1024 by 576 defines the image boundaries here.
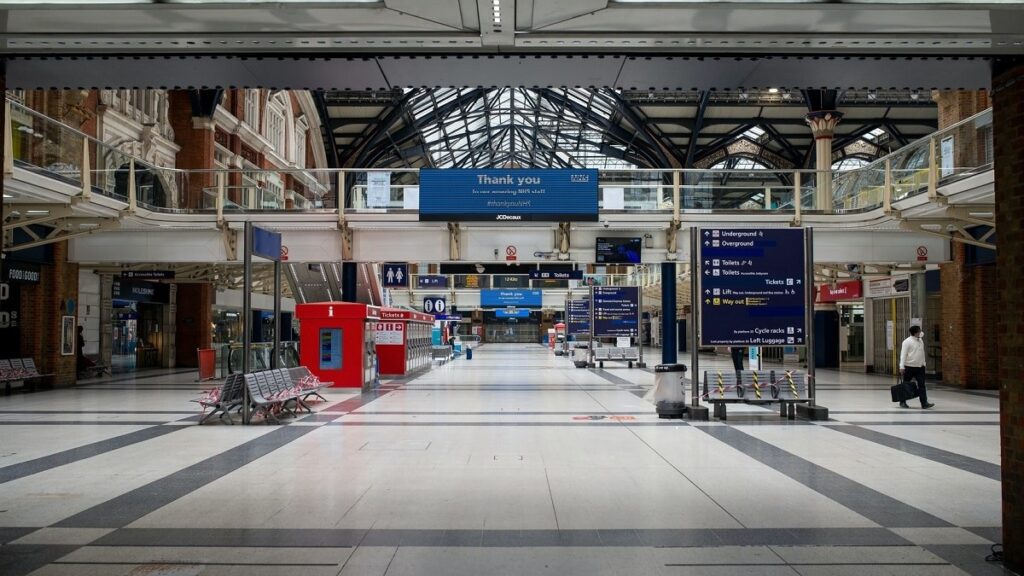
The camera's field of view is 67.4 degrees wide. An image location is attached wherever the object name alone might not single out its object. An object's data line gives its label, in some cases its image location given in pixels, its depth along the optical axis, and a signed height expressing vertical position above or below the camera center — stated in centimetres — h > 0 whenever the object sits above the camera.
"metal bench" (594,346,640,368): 3106 -183
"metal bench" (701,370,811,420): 1313 -137
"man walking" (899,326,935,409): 1458 -98
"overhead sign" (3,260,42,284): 1858 +93
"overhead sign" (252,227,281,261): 1316 +117
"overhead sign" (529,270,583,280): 2598 +117
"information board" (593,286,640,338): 3056 -10
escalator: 2933 +107
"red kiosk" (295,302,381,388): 1878 -79
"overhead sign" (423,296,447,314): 3814 +23
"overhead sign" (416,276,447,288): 3512 +130
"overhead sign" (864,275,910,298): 2475 +77
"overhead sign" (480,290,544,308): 4685 +64
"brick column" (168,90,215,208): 2877 +652
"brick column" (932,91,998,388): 1962 -17
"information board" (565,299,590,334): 4017 -40
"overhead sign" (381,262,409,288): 2534 +112
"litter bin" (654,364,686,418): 1332 -145
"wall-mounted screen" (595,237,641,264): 2025 +157
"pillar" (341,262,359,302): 2200 +80
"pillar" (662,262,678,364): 2336 +20
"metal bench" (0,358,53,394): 1773 -146
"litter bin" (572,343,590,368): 3169 -193
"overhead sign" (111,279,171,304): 2672 +65
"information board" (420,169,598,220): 1903 +290
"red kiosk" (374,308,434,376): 2542 -109
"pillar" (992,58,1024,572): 495 +12
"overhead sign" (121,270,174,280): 2423 +113
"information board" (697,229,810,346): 1307 +38
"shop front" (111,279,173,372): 2908 -53
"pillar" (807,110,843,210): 3023 +708
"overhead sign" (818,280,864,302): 2898 +69
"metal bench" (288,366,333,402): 1483 -134
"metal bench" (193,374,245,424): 1268 -150
